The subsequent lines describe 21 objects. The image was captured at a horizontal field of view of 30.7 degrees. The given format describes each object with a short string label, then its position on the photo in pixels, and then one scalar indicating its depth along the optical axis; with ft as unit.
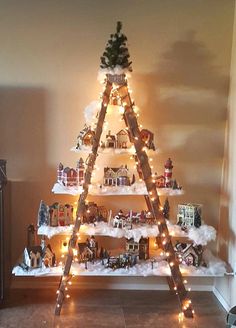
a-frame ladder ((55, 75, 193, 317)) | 9.98
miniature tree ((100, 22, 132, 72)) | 9.71
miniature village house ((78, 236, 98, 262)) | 10.87
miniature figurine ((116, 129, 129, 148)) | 10.71
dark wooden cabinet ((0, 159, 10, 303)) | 10.24
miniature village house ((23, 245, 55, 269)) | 10.55
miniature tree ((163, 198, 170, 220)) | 10.93
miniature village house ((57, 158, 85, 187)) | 10.50
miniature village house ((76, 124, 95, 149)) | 10.40
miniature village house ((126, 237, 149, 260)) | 11.00
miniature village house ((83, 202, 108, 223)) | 10.82
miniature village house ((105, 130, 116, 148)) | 10.61
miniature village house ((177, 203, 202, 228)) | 10.61
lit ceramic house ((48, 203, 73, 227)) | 10.51
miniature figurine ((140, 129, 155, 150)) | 10.52
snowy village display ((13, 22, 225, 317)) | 10.01
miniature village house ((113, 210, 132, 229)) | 10.56
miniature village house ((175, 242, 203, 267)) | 10.74
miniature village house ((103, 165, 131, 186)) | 10.71
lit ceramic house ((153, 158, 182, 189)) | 10.70
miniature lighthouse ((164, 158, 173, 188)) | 10.70
